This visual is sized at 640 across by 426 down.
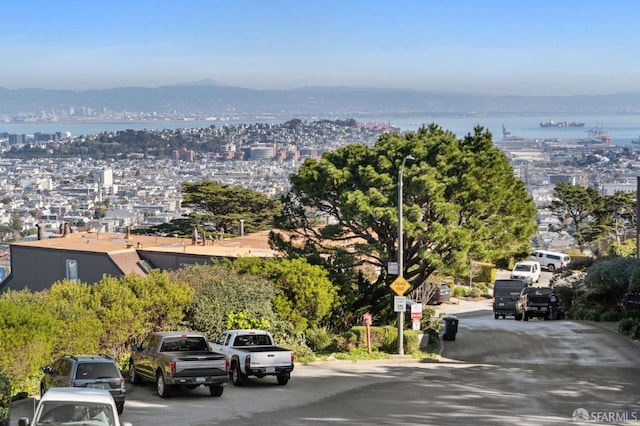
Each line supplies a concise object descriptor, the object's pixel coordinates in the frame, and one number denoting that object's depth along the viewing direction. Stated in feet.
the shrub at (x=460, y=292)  211.20
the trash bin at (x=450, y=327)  118.21
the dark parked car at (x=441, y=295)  194.90
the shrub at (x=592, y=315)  147.33
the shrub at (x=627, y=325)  120.92
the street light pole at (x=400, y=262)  106.11
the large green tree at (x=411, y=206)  121.60
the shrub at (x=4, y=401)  57.06
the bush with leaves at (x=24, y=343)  75.05
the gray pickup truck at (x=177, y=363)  74.69
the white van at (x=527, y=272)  211.00
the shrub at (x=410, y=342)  107.34
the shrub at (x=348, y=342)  107.45
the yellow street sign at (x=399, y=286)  107.96
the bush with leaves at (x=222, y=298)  101.09
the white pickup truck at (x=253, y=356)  81.56
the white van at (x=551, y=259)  239.50
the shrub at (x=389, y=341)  107.65
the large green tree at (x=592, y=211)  300.81
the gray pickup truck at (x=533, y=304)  154.30
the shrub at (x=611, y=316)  141.37
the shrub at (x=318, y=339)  108.27
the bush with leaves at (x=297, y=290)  108.68
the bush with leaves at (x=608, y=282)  146.92
